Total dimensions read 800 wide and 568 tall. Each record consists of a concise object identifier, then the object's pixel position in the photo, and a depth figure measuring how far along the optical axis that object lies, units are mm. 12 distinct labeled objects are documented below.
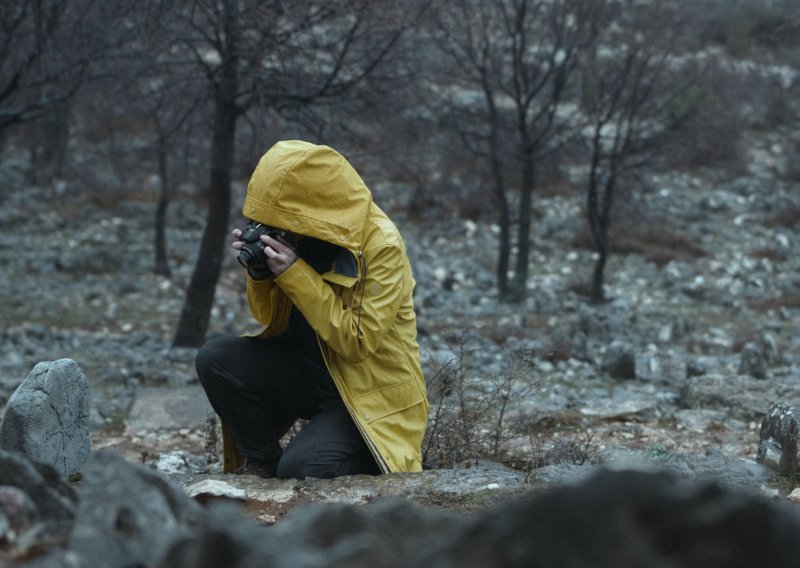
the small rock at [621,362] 9719
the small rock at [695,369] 9703
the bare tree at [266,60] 9148
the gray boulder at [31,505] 2211
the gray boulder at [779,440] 4719
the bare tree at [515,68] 14422
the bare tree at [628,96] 14625
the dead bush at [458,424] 5098
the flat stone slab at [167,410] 7527
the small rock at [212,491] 3824
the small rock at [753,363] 9477
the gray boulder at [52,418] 4281
